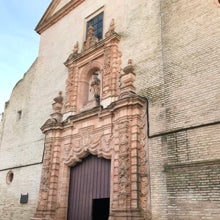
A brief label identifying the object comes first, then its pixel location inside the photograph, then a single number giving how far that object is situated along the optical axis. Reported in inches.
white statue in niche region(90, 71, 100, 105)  371.2
